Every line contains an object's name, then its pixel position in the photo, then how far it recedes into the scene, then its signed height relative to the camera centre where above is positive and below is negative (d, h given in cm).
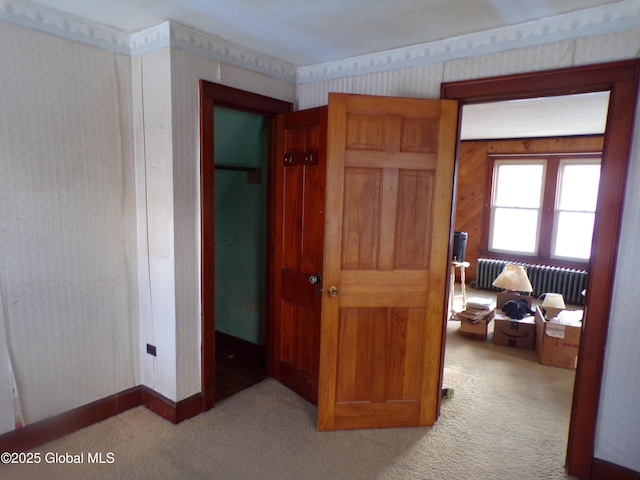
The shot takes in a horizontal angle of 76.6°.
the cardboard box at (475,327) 424 -132
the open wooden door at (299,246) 270 -35
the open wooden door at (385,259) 235 -36
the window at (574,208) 576 -5
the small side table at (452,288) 492 -113
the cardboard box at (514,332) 402 -129
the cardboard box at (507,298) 445 -106
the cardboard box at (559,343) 356 -123
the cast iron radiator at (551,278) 558 -106
